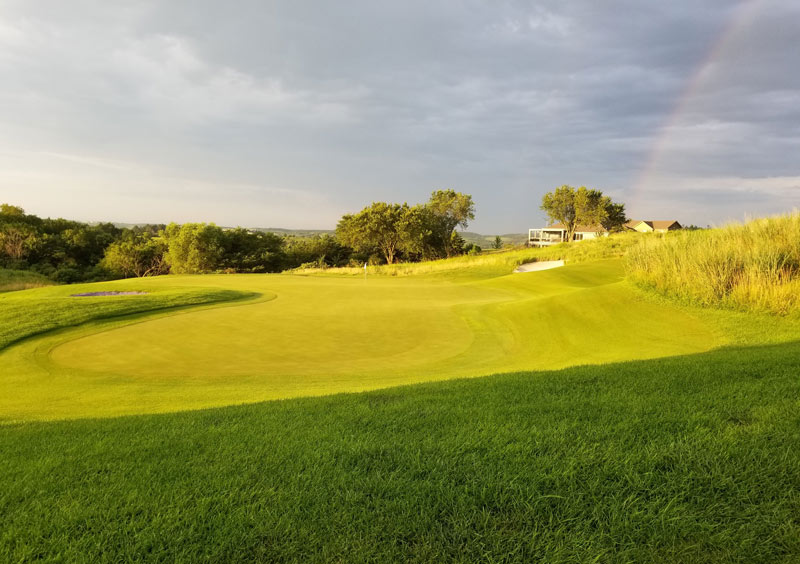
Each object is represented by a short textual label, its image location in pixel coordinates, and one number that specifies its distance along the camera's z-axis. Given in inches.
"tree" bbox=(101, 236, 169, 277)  1818.4
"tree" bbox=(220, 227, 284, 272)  1904.5
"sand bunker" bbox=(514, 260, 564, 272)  1030.1
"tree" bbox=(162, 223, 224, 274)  1764.3
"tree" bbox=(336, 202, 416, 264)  1847.9
